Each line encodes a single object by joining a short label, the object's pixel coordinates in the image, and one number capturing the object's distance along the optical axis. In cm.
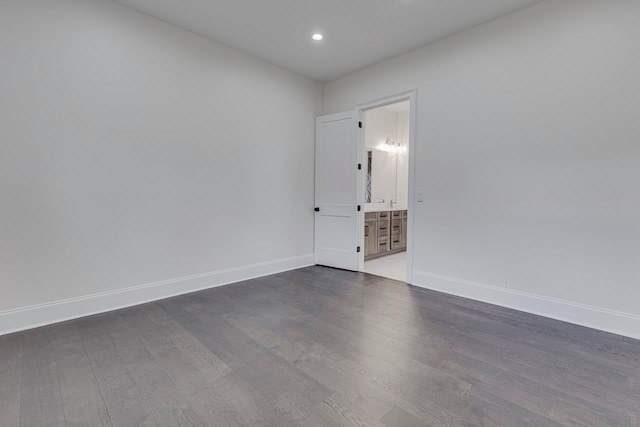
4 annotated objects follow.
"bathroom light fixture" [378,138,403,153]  620
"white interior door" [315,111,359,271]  432
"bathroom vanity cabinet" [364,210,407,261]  523
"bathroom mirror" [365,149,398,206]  589
